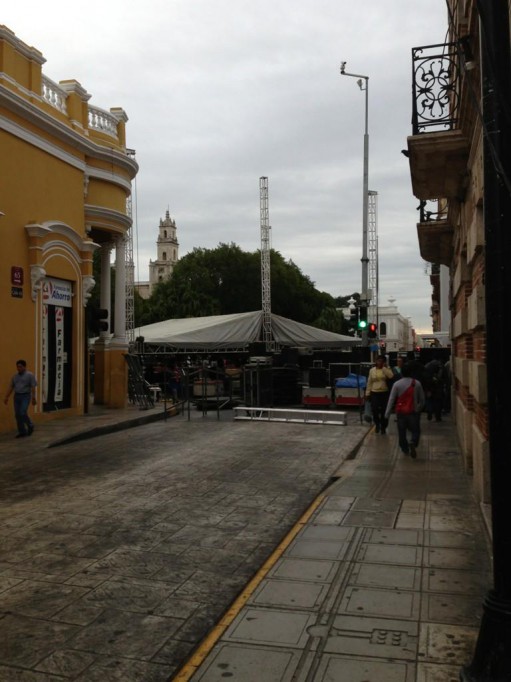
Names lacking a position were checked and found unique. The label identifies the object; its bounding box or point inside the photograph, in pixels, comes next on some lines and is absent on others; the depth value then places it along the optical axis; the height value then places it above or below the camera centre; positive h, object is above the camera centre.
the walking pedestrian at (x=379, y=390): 13.59 -0.86
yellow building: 13.90 +3.15
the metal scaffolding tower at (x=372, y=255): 37.05 +6.04
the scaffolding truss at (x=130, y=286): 29.98 +3.63
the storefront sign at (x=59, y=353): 15.88 -0.07
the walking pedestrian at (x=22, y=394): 12.71 -0.83
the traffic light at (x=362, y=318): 21.97 +1.02
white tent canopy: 26.53 +0.67
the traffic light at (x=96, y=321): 16.96 +0.76
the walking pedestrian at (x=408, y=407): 10.34 -0.92
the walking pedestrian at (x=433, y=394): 15.85 -1.11
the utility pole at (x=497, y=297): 3.31 +0.26
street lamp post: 24.17 +6.02
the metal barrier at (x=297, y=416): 14.96 -1.61
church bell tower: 131.88 +20.62
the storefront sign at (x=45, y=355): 15.24 -0.10
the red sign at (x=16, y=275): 13.96 +1.60
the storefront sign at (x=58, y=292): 15.43 +1.41
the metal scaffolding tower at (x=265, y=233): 38.53 +6.86
